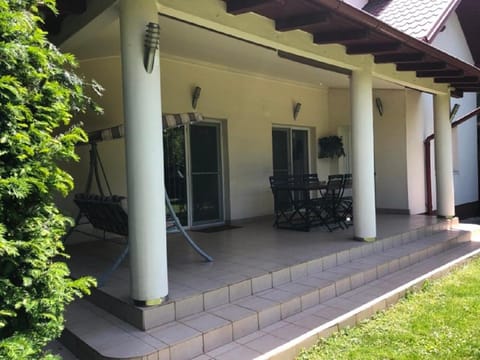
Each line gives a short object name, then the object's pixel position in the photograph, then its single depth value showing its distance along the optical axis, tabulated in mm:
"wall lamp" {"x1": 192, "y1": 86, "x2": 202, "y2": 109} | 6574
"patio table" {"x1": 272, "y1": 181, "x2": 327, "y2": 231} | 6262
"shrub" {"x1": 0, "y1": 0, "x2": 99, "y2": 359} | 1788
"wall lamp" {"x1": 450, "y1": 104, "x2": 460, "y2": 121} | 7632
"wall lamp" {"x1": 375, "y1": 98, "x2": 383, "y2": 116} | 8322
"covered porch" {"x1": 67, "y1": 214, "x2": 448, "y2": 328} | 3451
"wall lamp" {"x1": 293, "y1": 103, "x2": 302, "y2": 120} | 8430
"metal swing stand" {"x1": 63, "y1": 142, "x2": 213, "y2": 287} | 3789
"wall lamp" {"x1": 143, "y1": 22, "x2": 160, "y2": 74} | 3107
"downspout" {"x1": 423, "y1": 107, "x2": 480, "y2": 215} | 8539
